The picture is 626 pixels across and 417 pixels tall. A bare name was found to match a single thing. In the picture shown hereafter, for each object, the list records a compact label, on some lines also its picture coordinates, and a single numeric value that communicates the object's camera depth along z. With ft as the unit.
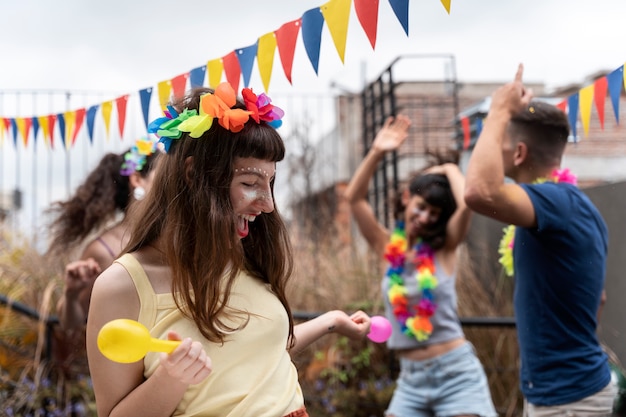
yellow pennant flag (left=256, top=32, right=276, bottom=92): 9.32
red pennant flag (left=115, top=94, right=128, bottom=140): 11.73
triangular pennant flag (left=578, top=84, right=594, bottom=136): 11.06
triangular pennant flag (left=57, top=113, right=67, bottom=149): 12.74
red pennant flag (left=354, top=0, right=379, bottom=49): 7.75
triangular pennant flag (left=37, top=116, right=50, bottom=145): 13.20
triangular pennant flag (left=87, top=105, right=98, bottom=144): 12.25
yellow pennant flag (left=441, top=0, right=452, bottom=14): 6.83
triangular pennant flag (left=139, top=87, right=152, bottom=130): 10.66
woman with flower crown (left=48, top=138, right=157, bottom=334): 9.80
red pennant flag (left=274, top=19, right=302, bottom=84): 9.12
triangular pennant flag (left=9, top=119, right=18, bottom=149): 13.70
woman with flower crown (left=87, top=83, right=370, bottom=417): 5.15
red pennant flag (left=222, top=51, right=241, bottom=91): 9.78
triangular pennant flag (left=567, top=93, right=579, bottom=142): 11.40
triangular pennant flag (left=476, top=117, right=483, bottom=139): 13.21
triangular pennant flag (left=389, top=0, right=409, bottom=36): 7.20
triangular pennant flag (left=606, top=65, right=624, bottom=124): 9.62
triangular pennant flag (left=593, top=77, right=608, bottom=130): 10.80
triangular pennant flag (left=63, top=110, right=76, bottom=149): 12.67
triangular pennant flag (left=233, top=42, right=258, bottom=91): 9.53
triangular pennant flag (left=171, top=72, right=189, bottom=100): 10.48
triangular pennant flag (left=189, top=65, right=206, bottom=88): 10.22
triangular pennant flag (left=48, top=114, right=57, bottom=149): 13.06
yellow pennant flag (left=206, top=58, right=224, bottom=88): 10.00
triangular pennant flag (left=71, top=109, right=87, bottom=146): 12.58
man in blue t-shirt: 8.05
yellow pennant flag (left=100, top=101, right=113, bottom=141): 12.00
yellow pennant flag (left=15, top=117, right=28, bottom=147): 13.55
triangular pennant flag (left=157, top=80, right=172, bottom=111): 10.60
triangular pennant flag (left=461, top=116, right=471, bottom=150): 15.67
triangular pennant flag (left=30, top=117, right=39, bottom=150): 13.32
